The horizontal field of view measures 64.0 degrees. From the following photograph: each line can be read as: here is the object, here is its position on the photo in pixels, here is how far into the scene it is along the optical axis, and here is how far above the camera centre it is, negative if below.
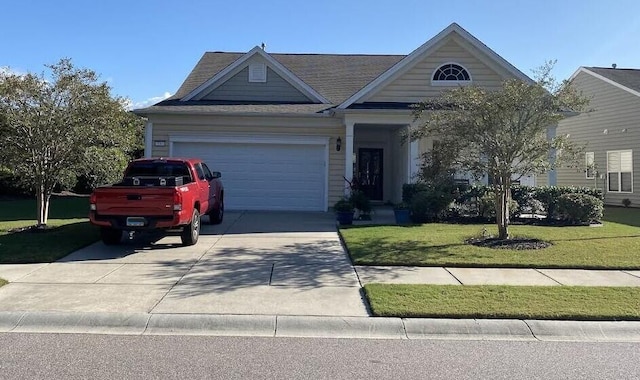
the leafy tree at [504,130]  10.34 +1.53
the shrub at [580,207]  13.88 -0.09
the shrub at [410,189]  14.59 +0.38
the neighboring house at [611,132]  21.02 +3.17
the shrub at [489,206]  13.98 -0.08
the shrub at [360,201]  14.44 +0.01
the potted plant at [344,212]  13.79 -0.28
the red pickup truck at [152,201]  9.63 -0.03
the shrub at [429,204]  14.12 -0.05
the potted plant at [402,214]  14.14 -0.33
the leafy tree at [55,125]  11.04 +1.60
